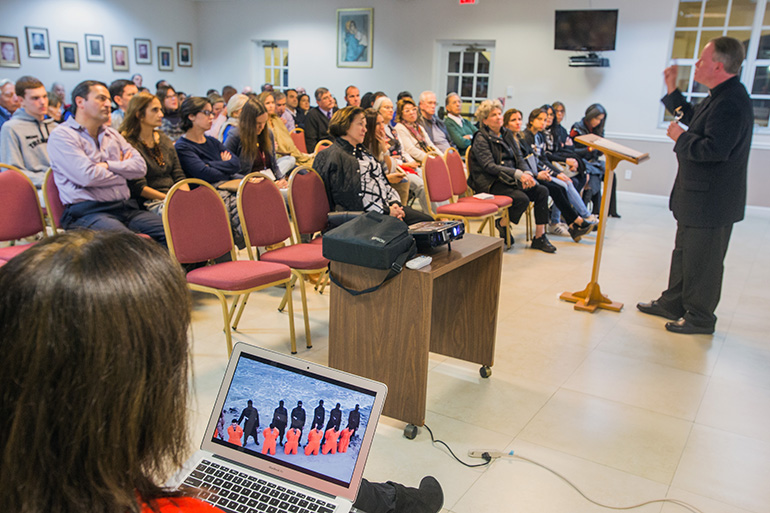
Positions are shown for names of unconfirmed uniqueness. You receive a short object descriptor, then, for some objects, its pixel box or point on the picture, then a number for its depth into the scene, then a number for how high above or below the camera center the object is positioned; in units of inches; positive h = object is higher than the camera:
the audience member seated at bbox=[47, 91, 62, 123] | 250.2 -10.0
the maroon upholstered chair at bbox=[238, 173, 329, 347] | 128.6 -29.5
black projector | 100.0 -22.4
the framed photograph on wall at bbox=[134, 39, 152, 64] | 430.3 +22.7
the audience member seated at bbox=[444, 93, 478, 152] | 284.8 -14.7
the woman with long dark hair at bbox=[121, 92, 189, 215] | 148.9 -15.2
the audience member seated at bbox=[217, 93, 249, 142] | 189.5 -6.9
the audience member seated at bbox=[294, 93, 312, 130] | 339.0 -11.1
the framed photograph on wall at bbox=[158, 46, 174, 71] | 448.1 +19.0
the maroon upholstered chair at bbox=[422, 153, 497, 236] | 194.4 -33.3
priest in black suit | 130.8 -16.4
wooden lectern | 148.0 -31.4
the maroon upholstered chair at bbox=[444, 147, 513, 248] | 210.2 -32.3
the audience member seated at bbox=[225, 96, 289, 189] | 172.2 -15.5
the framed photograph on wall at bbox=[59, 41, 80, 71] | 389.4 +16.5
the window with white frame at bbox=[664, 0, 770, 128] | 294.4 +30.1
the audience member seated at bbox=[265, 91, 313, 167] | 225.5 -19.7
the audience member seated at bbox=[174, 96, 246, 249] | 160.4 -17.9
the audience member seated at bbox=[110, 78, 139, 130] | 202.1 -2.4
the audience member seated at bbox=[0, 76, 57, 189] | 179.0 -14.8
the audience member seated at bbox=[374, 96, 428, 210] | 224.7 -24.2
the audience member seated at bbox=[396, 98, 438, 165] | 241.1 -16.3
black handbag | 90.7 -22.2
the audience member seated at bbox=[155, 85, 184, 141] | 278.4 -11.1
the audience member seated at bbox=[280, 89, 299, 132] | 305.4 -11.0
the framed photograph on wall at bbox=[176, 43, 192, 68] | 462.7 +22.8
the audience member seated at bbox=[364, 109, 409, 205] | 167.8 -12.1
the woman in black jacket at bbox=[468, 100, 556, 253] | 217.3 -27.6
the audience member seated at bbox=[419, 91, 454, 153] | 267.7 -13.0
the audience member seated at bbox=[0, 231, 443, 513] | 26.0 -11.7
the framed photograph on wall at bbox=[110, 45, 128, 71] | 417.7 +17.3
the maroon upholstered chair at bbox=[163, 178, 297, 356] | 114.8 -30.5
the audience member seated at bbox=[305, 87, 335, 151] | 295.1 -17.5
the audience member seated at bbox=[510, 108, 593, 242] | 229.0 -33.8
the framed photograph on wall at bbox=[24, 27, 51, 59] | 372.2 +22.7
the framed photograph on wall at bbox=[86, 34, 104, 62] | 403.5 +22.5
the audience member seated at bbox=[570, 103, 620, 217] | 274.7 -27.1
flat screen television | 316.2 +32.8
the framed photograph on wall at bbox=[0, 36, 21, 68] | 358.8 +16.5
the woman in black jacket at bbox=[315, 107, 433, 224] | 149.5 -18.9
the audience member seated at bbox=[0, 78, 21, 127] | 225.6 -6.3
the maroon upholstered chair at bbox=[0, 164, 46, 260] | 125.4 -25.0
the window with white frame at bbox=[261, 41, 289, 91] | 451.2 +17.7
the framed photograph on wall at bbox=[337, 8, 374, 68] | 402.9 +33.5
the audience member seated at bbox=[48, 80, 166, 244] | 131.1 -17.7
